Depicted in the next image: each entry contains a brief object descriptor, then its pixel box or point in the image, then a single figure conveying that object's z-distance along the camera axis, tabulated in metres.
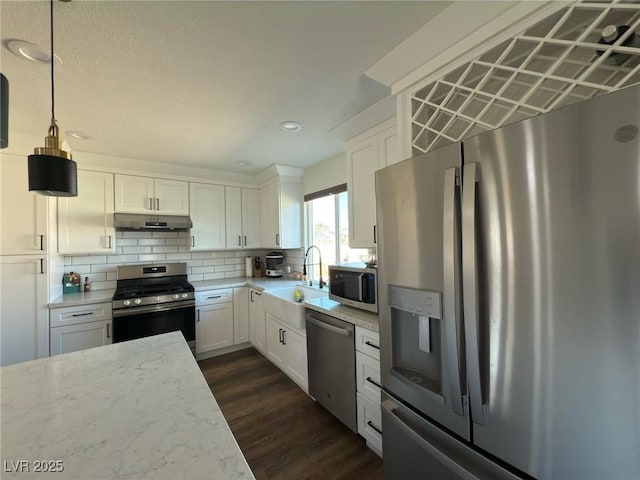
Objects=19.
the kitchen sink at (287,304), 2.30
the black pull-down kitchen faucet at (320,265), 2.92
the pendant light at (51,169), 1.00
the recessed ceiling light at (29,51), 1.21
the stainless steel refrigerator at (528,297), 0.65
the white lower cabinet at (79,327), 2.36
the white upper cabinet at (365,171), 1.85
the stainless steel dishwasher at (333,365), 1.82
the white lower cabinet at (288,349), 2.36
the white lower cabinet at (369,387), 1.63
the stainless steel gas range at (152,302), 2.63
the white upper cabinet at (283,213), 3.42
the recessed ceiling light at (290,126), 2.12
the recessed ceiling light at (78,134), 2.17
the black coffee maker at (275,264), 3.72
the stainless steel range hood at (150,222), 2.83
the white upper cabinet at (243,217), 3.61
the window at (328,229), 2.96
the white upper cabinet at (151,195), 2.92
